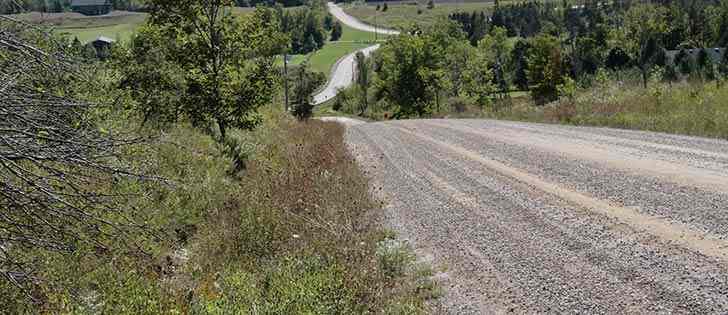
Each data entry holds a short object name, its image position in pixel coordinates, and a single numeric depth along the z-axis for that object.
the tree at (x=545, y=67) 81.88
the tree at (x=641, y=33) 84.94
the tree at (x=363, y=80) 108.88
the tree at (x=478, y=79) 76.12
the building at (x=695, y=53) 94.07
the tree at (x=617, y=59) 103.38
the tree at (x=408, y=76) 65.38
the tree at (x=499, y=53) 104.59
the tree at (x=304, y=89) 91.50
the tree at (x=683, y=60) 84.25
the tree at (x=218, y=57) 15.70
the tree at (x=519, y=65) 117.12
